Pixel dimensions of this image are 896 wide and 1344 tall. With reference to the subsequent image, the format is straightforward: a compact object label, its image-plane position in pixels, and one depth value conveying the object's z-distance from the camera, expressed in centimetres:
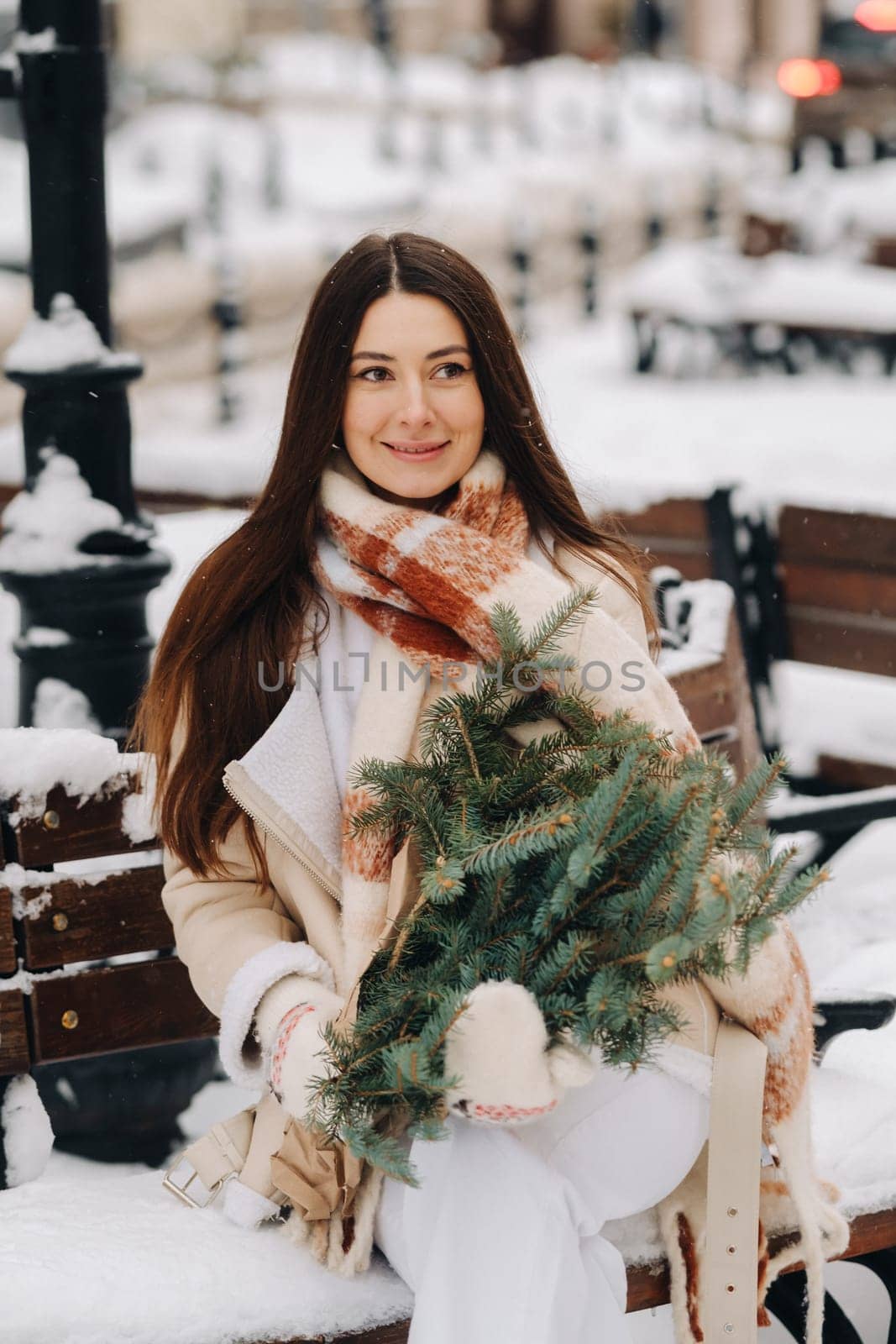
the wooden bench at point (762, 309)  1186
